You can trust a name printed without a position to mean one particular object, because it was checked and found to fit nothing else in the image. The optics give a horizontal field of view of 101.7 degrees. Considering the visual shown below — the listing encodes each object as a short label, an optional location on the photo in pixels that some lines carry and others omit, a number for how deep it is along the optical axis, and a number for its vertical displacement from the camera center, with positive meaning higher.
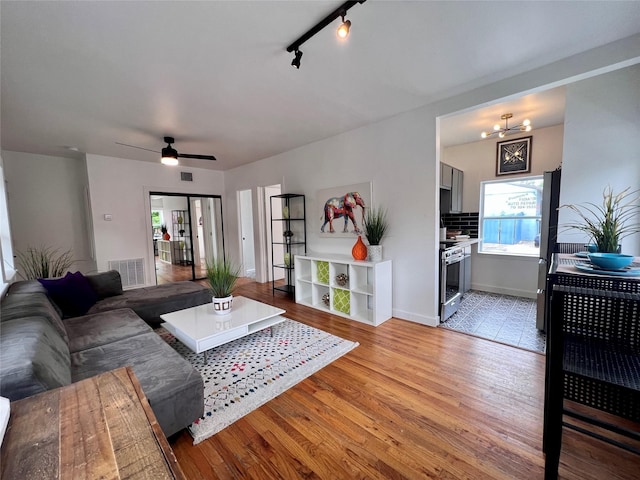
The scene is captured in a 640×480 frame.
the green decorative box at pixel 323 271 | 3.81 -0.75
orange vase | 3.43 -0.40
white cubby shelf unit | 3.22 -0.91
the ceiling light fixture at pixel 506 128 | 3.41 +1.24
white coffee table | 2.24 -0.95
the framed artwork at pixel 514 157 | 4.01 +0.94
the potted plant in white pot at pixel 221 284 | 2.64 -0.63
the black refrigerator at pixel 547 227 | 2.79 -0.13
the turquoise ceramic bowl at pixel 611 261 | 1.19 -0.22
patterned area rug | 1.80 -1.28
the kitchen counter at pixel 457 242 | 3.67 -0.37
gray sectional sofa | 1.16 -0.90
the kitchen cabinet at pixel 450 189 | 3.97 +0.47
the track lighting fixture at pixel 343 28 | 1.55 +1.16
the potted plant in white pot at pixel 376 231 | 3.33 -0.15
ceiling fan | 3.40 +0.92
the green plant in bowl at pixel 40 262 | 4.28 -0.58
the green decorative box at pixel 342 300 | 3.49 -1.09
